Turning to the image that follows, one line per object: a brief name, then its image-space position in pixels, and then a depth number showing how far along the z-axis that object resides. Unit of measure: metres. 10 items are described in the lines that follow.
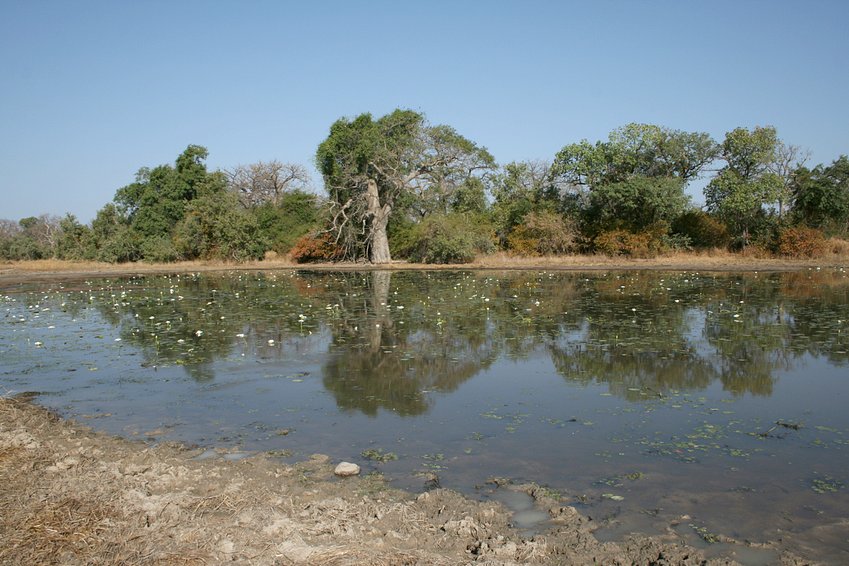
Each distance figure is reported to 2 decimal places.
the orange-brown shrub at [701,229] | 36.66
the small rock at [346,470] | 5.54
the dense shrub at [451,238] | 37.22
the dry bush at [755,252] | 34.22
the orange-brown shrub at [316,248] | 42.66
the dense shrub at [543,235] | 37.91
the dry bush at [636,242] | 35.72
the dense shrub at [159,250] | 43.56
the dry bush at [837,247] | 33.12
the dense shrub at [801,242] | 32.91
